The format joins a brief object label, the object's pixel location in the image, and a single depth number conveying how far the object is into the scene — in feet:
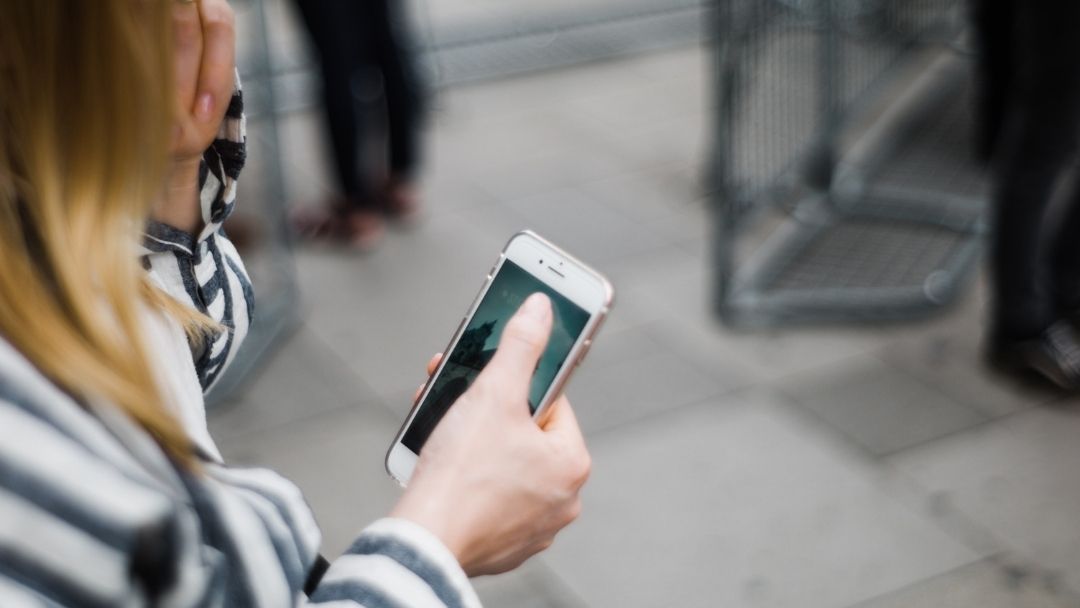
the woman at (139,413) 2.43
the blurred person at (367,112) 14.42
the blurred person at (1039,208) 10.52
